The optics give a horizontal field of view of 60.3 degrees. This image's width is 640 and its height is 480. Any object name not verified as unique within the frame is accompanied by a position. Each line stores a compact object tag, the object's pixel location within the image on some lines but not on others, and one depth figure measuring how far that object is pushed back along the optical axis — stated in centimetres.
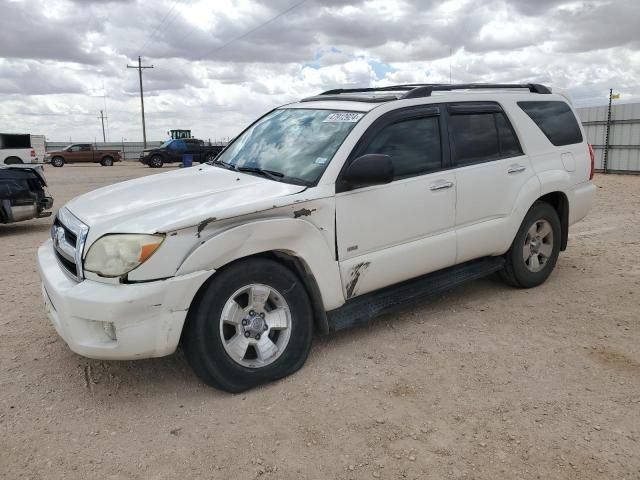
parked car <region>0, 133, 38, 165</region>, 2362
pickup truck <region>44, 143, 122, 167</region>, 3631
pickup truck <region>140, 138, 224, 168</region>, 2988
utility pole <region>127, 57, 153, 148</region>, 4866
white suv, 304
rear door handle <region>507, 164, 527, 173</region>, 468
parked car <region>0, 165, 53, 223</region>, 873
